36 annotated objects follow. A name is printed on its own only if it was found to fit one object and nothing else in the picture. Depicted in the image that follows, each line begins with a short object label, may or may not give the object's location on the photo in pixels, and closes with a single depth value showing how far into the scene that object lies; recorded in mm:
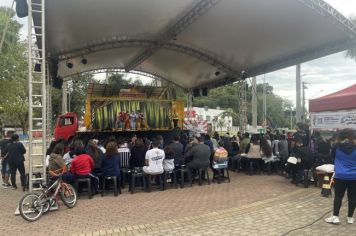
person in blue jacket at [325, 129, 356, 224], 6520
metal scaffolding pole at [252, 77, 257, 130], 26259
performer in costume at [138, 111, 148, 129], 16531
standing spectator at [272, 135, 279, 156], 13523
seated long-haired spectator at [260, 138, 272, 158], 12544
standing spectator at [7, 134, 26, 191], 10805
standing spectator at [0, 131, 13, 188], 11430
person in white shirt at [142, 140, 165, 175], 9883
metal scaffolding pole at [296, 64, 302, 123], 24361
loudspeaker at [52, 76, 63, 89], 18306
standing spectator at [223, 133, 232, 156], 14234
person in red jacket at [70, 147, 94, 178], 9078
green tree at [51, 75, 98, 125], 45062
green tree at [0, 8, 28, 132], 23625
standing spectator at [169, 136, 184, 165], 10992
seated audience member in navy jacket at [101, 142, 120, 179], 9578
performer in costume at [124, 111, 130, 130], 16172
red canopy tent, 10773
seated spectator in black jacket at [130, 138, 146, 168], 10773
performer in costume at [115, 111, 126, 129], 16047
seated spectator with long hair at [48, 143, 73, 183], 8109
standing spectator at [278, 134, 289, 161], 12828
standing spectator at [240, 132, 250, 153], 13638
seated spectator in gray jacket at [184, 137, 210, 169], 10696
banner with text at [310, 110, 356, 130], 10648
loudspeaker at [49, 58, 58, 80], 15945
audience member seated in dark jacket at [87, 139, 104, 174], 9812
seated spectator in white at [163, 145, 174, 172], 10398
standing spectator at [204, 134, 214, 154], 12484
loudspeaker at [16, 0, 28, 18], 8523
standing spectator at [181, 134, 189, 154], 12860
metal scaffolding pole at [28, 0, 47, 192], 8078
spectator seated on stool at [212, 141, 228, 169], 11242
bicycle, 7363
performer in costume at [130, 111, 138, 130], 16344
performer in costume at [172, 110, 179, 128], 17625
